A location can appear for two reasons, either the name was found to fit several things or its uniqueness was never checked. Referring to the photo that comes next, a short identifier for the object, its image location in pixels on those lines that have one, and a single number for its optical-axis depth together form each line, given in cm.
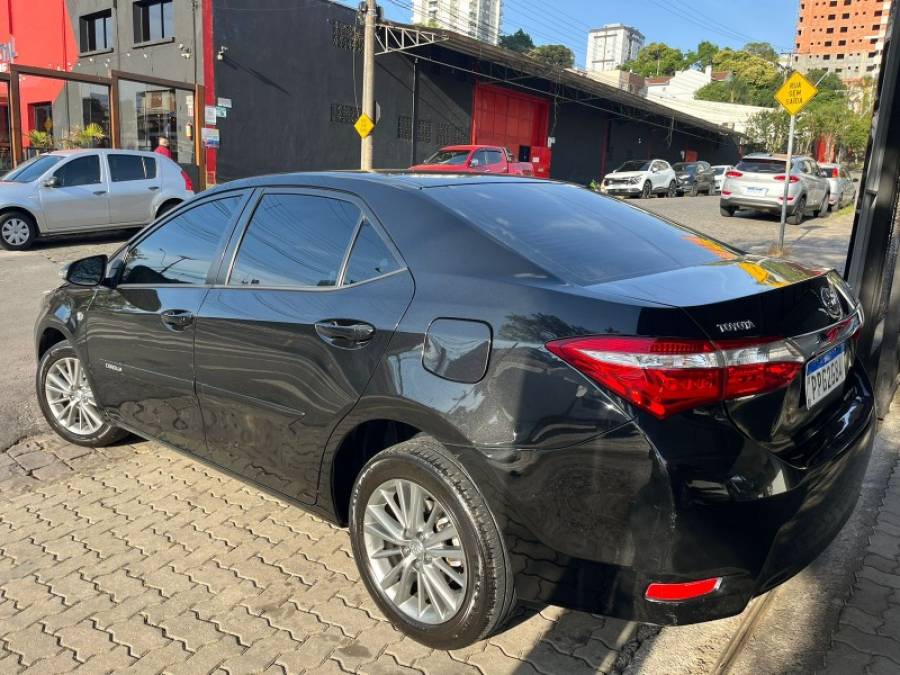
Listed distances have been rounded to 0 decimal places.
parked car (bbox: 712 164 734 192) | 3712
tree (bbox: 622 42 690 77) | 10781
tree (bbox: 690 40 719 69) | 11312
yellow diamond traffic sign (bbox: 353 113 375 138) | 1942
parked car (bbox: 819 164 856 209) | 2184
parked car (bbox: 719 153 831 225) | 1733
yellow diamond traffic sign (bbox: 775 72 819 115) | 1129
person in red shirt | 1612
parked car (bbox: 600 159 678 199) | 2795
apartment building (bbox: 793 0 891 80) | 11688
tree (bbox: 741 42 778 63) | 10828
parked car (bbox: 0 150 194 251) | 1169
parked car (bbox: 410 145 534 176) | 1942
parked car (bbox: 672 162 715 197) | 3316
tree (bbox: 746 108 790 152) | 5917
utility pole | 1897
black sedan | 209
